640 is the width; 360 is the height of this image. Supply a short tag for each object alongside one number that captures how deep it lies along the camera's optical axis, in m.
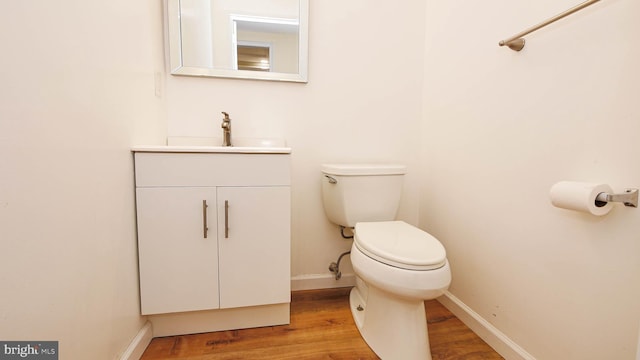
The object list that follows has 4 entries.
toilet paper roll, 0.68
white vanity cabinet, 1.01
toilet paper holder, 0.66
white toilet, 0.86
